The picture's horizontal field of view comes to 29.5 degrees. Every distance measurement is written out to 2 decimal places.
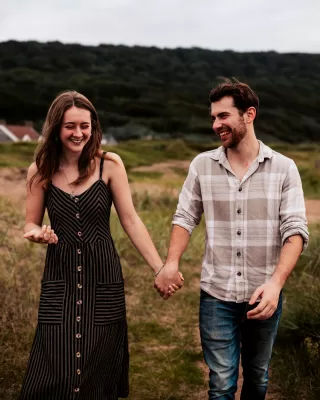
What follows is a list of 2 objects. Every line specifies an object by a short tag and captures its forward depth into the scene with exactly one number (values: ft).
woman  9.06
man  9.07
